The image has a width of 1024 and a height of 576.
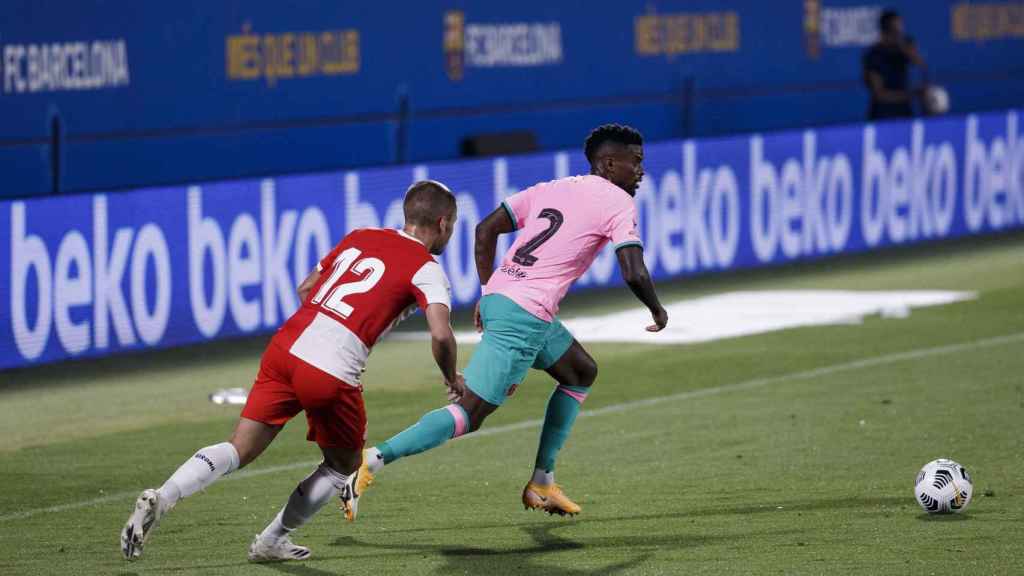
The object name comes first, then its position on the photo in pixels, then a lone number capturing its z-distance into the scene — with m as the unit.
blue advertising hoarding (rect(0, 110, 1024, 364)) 28.53
